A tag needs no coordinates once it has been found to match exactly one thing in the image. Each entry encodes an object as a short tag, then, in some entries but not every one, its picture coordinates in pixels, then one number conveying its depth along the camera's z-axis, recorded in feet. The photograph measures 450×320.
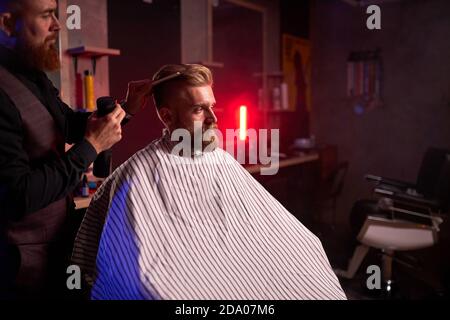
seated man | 4.29
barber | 3.82
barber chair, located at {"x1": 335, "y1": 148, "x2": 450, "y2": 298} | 9.29
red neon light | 12.53
